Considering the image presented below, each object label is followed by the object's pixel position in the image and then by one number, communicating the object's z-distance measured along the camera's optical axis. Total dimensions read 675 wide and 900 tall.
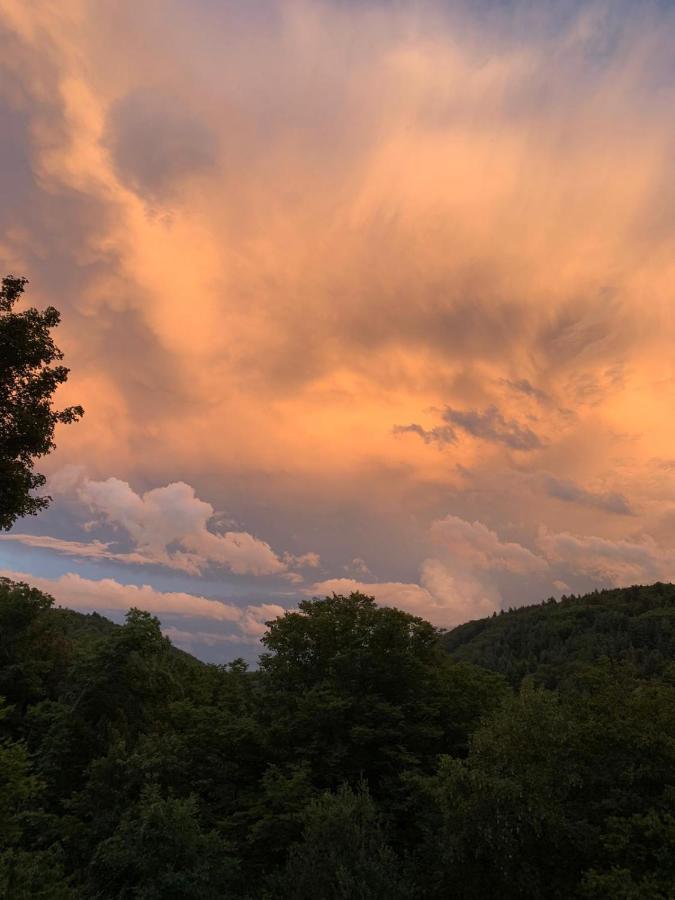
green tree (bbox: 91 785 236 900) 22.70
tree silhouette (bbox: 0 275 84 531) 16.34
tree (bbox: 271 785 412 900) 19.22
